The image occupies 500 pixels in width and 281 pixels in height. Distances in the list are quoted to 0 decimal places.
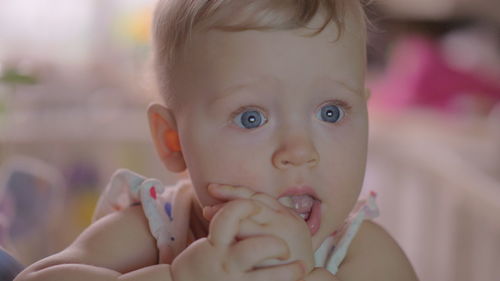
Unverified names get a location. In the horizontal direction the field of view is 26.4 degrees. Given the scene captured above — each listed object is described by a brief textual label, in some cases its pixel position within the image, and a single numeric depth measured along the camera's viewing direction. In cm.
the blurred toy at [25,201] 78
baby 53
